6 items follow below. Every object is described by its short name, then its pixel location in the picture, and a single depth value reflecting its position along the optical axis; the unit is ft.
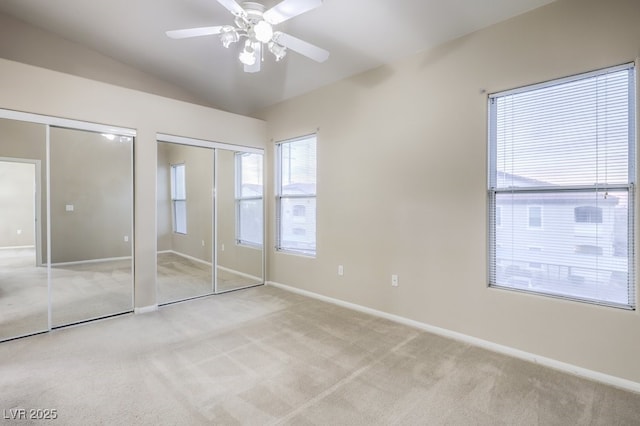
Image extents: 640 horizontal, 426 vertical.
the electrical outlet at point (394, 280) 11.10
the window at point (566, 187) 7.27
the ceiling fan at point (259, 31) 6.41
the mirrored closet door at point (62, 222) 9.88
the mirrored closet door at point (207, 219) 13.02
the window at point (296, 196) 14.32
